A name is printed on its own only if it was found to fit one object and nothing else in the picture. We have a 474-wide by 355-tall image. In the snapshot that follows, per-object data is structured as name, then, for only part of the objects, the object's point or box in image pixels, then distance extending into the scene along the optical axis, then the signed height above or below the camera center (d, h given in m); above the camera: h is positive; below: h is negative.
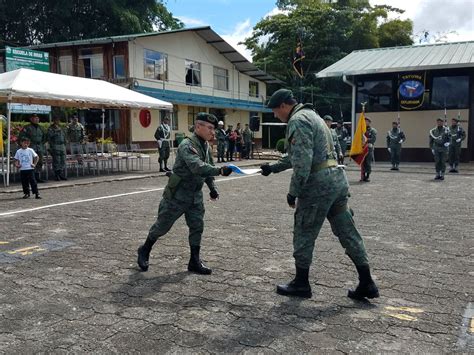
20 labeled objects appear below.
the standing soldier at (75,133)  16.06 +0.42
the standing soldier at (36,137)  12.66 +0.23
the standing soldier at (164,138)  15.60 +0.21
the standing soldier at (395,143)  16.25 -0.02
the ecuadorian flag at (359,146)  12.16 -0.09
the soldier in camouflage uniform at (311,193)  3.76 -0.42
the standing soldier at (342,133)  18.36 +0.39
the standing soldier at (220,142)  19.49 +0.07
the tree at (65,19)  32.25 +9.10
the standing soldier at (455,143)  15.02 -0.03
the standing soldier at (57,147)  13.31 -0.06
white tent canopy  11.72 +1.53
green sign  19.97 +3.96
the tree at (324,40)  35.87 +8.49
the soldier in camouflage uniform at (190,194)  4.62 -0.51
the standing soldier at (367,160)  12.98 -0.50
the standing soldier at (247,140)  22.42 +0.18
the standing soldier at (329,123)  9.95 +0.43
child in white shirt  9.90 -0.43
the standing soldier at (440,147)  13.37 -0.14
